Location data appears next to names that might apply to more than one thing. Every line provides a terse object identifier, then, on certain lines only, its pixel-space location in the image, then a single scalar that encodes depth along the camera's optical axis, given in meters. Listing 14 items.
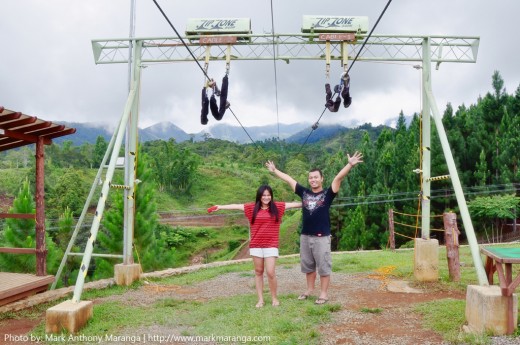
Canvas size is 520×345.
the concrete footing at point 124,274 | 8.01
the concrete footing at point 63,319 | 5.20
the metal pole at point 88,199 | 7.46
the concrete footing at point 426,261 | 7.67
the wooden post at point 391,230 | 14.19
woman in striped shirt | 5.84
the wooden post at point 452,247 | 7.52
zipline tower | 7.97
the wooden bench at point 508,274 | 4.68
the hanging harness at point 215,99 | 7.80
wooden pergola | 6.60
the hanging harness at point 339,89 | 7.96
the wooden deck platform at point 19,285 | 6.45
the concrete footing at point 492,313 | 4.76
